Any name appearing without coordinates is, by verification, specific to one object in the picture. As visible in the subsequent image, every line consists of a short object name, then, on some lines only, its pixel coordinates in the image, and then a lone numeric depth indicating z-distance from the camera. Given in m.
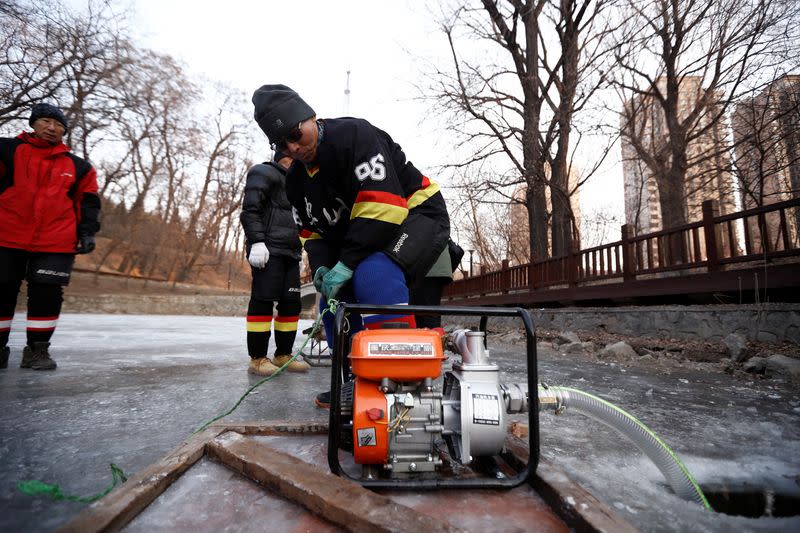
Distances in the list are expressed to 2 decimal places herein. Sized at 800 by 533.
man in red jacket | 3.06
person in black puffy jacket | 3.34
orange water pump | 1.19
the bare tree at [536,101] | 11.21
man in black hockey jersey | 1.72
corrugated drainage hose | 1.25
